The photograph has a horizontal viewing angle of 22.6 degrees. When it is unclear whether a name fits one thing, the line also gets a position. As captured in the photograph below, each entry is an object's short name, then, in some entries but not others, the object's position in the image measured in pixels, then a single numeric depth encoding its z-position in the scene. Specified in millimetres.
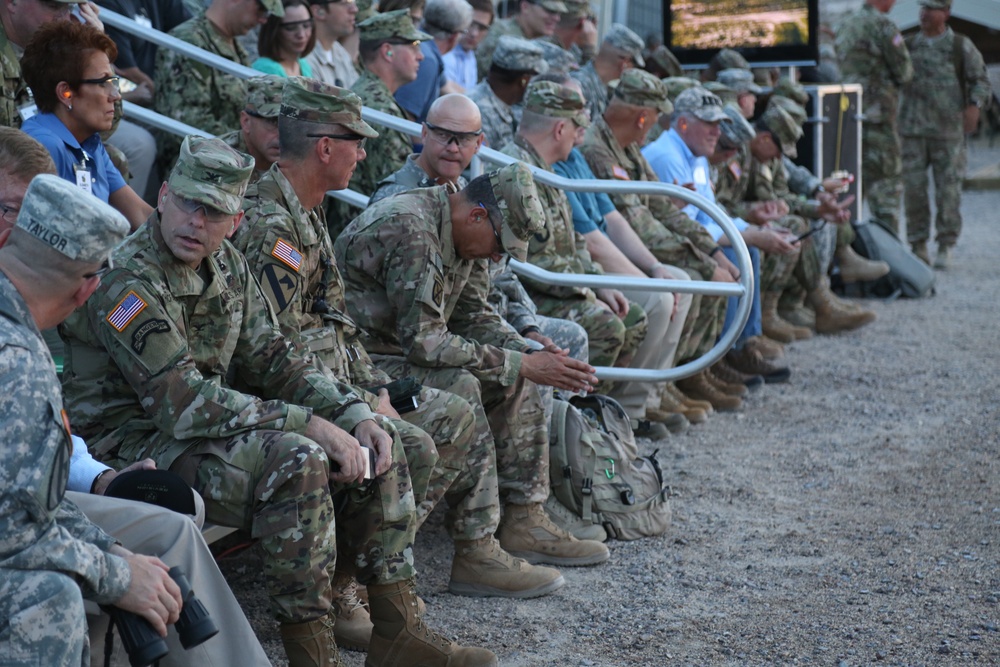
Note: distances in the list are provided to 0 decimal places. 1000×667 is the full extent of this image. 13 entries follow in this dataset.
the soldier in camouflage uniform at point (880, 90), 19503
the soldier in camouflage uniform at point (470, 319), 7289
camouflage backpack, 8340
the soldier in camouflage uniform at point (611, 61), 14554
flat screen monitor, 17708
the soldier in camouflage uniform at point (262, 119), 7649
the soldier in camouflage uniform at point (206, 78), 9767
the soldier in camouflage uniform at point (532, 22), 15605
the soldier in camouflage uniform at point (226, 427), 5513
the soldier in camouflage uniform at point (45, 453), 4062
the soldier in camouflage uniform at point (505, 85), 11723
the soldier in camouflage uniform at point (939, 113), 19997
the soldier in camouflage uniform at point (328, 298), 6659
